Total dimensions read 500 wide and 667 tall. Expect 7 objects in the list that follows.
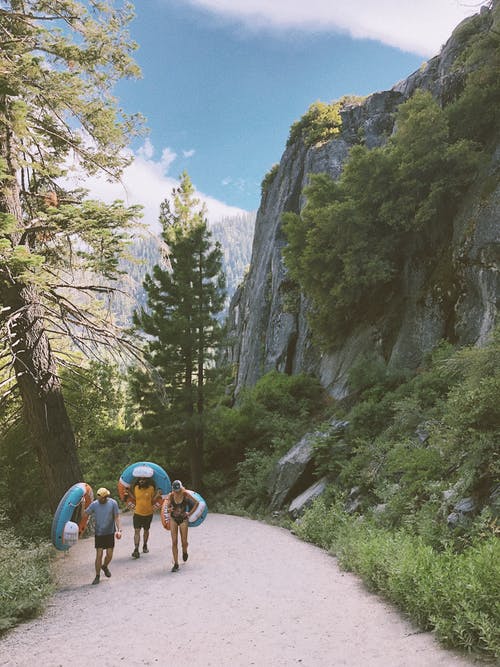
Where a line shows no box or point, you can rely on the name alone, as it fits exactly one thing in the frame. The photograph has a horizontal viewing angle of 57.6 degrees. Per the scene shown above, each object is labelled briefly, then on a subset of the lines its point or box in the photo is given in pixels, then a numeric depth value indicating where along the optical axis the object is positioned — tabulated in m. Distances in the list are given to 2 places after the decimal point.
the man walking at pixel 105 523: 7.49
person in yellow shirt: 9.06
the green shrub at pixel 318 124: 31.06
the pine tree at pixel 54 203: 8.84
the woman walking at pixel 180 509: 7.96
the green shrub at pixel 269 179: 38.03
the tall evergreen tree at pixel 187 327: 18.47
